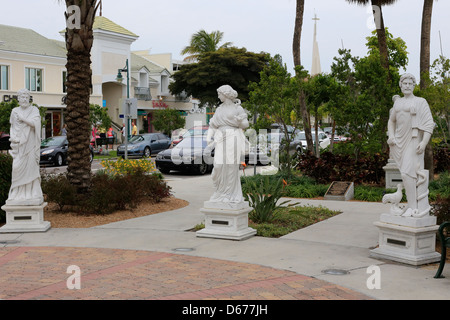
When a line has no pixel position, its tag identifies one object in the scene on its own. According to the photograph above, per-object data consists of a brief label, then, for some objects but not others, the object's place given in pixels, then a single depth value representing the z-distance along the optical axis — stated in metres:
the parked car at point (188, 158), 20.47
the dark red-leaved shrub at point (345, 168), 15.52
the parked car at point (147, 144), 30.22
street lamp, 17.69
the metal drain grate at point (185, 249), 8.20
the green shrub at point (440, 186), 12.85
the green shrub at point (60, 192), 11.16
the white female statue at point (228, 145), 8.98
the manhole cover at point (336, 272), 6.73
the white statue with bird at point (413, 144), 7.39
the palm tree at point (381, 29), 17.42
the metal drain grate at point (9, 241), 8.95
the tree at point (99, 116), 30.14
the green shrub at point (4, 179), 10.61
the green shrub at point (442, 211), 8.12
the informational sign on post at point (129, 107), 17.73
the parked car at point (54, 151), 24.45
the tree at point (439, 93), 16.02
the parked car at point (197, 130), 28.60
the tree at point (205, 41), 54.72
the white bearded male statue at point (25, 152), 9.60
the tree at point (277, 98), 16.17
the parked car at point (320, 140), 26.86
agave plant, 10.20
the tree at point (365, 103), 15.07
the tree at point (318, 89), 15.94
